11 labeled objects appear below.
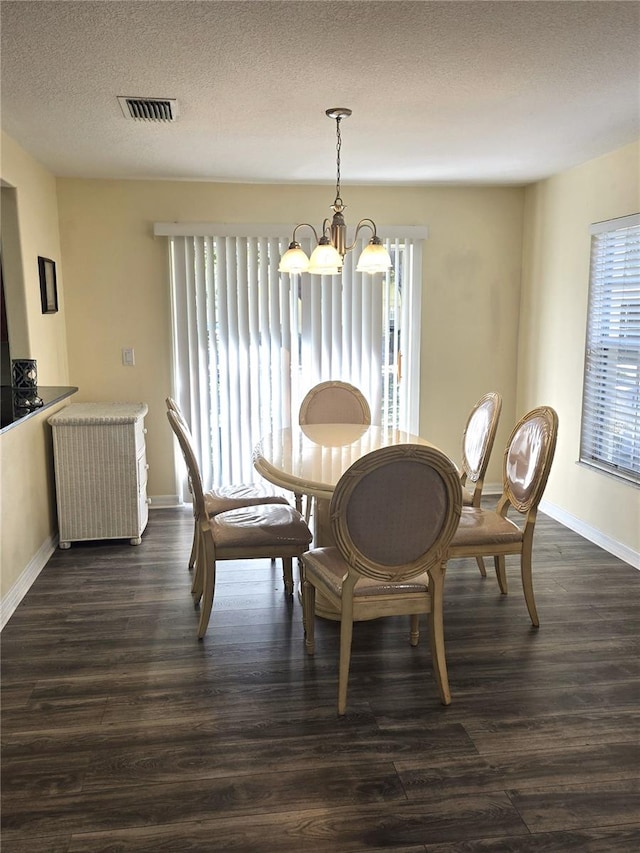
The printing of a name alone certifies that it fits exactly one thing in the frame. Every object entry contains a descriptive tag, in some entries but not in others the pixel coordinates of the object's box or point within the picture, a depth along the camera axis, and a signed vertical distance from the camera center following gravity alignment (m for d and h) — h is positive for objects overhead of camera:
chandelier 2.96 +0.29
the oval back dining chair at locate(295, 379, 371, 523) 4.26 -0.55
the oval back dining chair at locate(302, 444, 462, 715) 2.22 -0.75
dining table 2.71 -0.63
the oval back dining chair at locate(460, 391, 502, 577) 3.44 -0.65
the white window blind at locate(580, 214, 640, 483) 3.80 -0.21
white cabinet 4.02 -0.93
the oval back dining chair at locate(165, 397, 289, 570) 3.37 -0.91
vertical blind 4.81 -0.11
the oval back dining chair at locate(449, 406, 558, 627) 2.99 -0.87
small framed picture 4.04 +0.22
